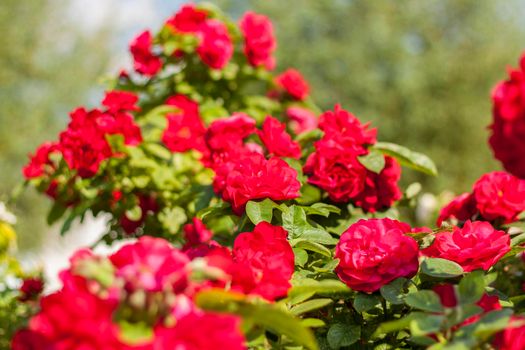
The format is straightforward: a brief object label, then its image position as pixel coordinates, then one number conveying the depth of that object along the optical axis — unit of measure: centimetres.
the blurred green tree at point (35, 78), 1201
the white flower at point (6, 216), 289
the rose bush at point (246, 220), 81
